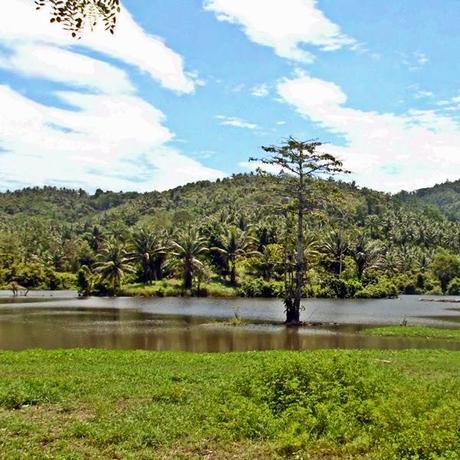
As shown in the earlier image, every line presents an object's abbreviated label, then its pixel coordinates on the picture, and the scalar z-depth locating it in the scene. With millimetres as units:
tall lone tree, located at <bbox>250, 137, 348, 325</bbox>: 44125
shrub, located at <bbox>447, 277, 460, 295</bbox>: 120750
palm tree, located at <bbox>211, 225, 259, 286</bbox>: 101612
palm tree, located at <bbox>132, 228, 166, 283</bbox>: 101188
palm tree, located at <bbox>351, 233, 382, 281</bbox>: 106875
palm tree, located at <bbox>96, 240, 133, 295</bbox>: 94062
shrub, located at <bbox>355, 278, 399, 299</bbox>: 92281
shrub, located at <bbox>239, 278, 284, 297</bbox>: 88250
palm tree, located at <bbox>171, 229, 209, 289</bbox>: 93312
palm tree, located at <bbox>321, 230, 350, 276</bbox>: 104812
